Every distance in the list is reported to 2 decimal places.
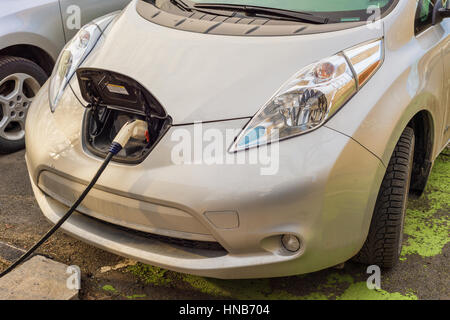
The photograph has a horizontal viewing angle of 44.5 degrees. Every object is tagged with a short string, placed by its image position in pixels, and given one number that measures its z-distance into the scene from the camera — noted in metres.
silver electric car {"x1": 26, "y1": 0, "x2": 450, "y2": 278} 1.99
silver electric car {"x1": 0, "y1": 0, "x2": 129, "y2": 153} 3.49
